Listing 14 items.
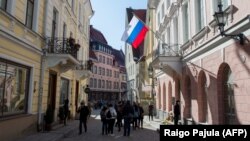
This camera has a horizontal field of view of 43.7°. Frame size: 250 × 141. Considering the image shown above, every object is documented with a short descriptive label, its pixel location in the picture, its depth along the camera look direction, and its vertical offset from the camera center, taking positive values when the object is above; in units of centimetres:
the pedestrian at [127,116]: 1518 -68
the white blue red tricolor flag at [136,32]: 1950 +441
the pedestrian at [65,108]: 1870 -41
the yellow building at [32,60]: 1102 +184
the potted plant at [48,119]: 1504 -83
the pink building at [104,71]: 6919 +755
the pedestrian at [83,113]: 1580 -56
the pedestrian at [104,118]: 1555 -80
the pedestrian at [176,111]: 1708 -49
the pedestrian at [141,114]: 1921 -77
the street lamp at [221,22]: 961 +248
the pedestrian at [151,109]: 2617 -58
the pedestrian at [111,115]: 1534 -65
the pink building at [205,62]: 980 +172
